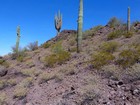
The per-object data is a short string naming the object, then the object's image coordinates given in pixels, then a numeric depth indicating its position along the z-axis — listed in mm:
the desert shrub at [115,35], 7934
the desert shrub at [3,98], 4627
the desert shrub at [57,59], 6059
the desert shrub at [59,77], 4797
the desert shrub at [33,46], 12293
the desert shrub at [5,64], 7912
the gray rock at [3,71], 6723
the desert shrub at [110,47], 5790
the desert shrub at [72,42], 9339
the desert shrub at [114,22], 10452
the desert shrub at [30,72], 5757
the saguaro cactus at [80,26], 6580
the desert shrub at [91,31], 9925
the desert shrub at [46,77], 5071
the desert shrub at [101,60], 4722
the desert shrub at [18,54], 9923
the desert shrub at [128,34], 7299
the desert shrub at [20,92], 4679
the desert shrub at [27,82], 5121
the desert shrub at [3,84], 5532
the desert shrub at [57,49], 8011
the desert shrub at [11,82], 5554
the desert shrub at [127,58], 4250
